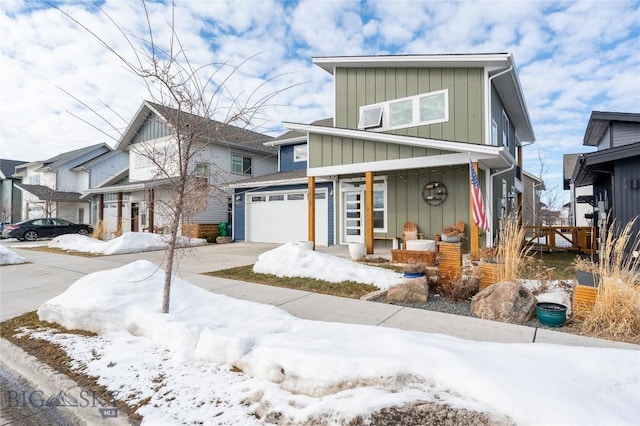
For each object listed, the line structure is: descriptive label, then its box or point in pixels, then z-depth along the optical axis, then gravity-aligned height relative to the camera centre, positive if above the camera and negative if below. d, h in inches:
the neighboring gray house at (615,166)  287.9 +53.3
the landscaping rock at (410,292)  191.3 -44.9
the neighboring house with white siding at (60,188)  981.8 +100.5
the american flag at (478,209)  269.0 +7.1
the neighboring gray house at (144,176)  670.5 +103.4
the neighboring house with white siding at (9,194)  1083.6 +95.6
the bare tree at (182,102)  137.8 +54.1
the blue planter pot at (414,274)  215.4 -38.5
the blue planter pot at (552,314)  148.8 -46.1
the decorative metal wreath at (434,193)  388.2 +30.5
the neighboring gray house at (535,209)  642.8 +19.0
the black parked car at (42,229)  701.3 -22.2
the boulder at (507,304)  158.2 -44.2
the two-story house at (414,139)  354.9 +92.7
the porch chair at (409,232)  389.1 -17.7
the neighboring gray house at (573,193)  808.3 +64.4
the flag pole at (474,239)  312.2 -21.3
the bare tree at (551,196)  701.9 +48.9
